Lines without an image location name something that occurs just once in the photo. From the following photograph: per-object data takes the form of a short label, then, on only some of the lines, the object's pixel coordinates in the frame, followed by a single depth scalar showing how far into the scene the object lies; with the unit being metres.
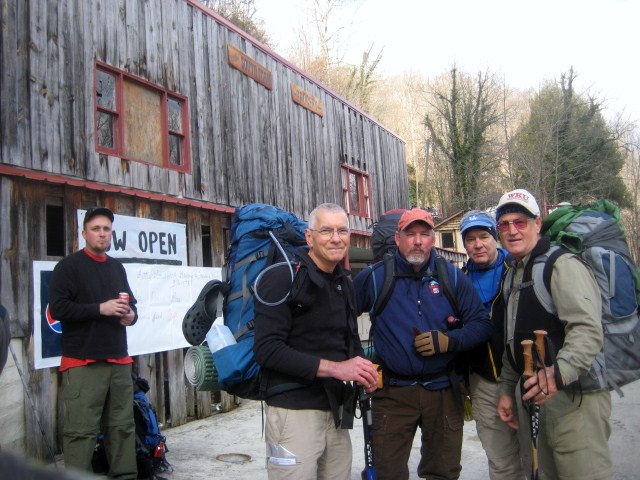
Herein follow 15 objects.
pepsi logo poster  5.97
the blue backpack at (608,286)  2.90
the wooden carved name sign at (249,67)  9.88
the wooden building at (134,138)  5.95
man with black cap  4.37
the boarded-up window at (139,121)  7.36
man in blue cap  3.69
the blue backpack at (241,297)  2.91
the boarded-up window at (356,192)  13.75
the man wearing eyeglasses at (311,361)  2.75
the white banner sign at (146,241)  6.95
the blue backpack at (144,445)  4.88
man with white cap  2.76
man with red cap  3.43
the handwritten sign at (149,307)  5.98
